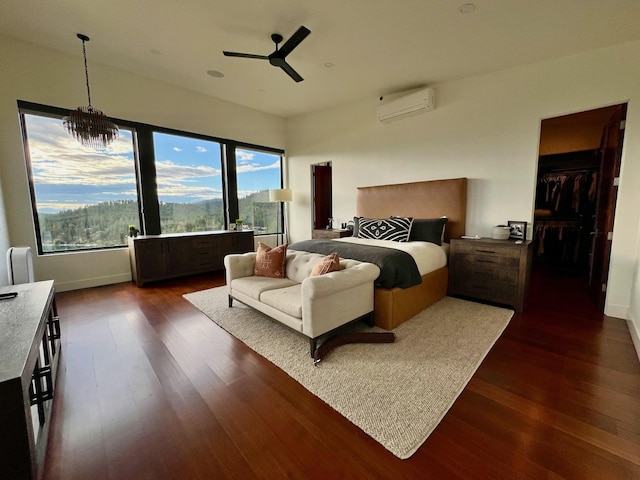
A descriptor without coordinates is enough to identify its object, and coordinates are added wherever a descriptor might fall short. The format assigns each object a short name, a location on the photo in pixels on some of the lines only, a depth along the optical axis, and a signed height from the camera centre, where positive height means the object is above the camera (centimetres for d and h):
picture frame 332 -26
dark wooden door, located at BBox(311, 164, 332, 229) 593 +34
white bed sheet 302 -50
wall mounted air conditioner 393 +160
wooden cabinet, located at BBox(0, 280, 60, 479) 92 -63
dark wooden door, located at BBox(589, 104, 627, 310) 297 +3
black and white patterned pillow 371 -26
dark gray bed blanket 258 -50
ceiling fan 249 +164
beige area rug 151 -116
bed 260 -3
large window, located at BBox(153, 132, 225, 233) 462 +55
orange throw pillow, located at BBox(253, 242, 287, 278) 301 -57
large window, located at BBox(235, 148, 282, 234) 564 +56
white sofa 208 -74
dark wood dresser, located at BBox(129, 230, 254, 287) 407 -65
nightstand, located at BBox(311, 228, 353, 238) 482 -40
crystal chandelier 295 +99
